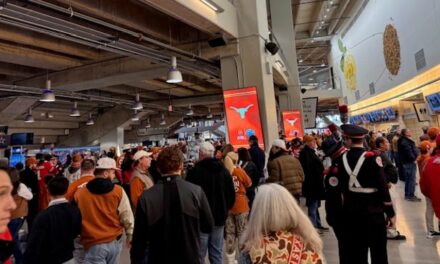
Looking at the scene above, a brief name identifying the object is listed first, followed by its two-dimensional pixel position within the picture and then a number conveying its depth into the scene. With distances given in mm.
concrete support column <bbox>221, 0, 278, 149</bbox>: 7156
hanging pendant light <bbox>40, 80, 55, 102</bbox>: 8719
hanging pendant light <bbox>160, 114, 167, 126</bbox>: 24088
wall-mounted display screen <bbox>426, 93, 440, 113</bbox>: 9680
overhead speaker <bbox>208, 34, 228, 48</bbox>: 7129
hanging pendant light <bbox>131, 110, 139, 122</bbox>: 18922
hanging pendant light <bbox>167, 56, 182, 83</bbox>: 6883
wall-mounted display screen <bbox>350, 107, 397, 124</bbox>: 14719
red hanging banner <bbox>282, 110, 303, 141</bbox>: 11703
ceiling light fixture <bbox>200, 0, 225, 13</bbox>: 5954
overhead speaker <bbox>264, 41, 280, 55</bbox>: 7428
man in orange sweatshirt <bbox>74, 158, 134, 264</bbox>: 2703
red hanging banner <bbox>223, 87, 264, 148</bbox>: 6602
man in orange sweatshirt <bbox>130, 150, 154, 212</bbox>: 3596
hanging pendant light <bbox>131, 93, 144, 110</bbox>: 13516
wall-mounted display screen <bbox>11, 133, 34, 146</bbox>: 10883
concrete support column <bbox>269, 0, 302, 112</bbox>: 14727
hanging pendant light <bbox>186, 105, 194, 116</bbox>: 19745
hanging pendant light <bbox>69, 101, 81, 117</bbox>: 14094
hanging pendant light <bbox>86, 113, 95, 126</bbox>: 18558
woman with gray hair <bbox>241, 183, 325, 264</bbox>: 1501
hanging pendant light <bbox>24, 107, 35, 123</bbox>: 13538
